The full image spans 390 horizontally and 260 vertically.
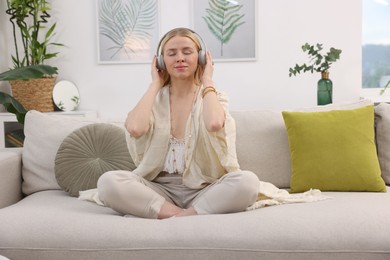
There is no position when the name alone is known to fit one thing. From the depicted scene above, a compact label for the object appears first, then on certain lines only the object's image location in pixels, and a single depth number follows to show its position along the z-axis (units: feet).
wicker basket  14.42
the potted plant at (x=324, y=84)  12.19
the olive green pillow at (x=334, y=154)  7.90
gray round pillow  8.12
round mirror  14.98
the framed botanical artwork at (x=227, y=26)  14.98
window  15.42
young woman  6.97
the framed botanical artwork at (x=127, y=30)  15.16
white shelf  14.49
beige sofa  6.07
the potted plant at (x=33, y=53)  14.46
